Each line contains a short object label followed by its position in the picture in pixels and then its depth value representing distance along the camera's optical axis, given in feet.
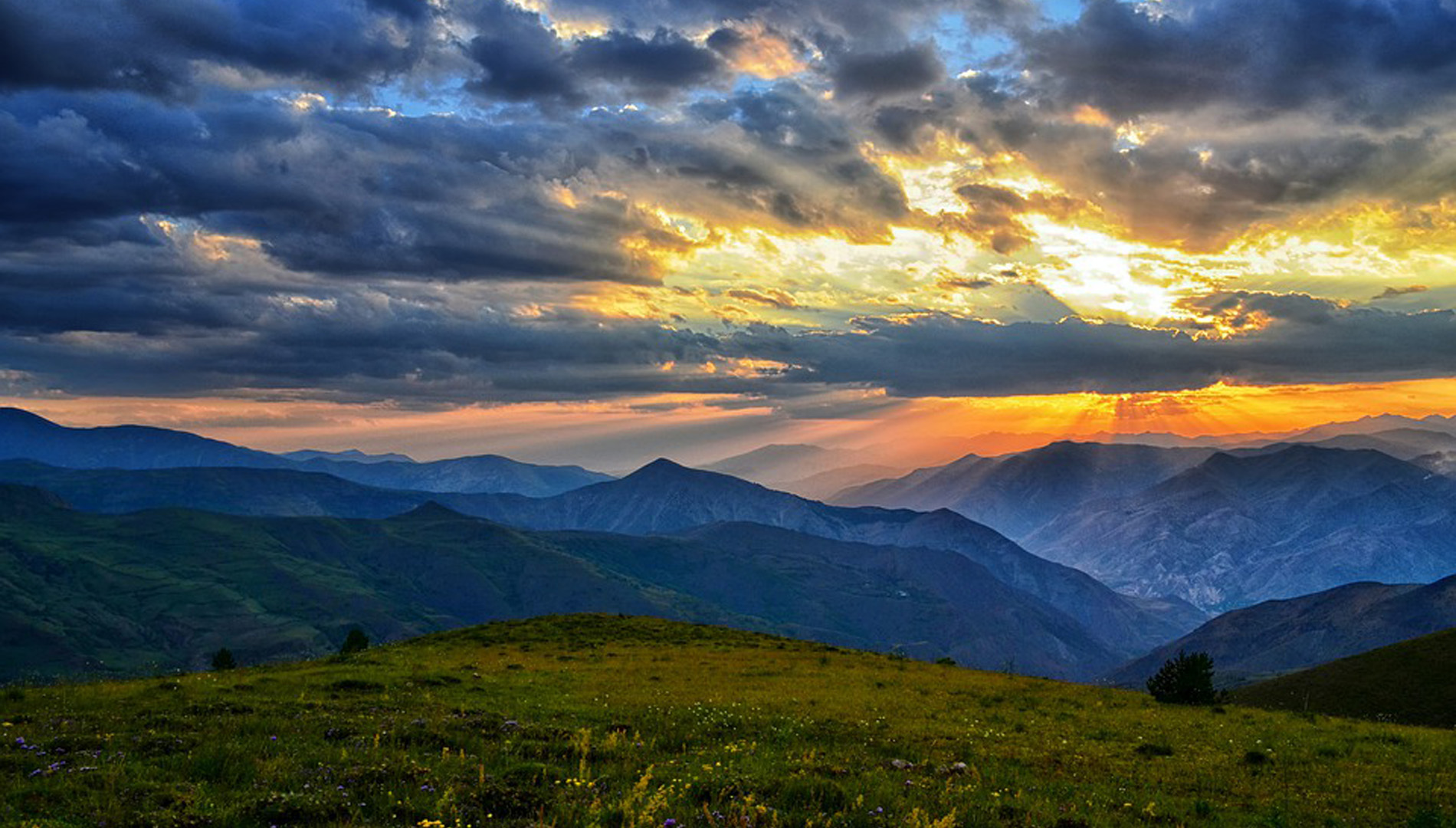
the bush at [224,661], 174.09
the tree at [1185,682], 136.15
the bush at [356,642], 203.82
